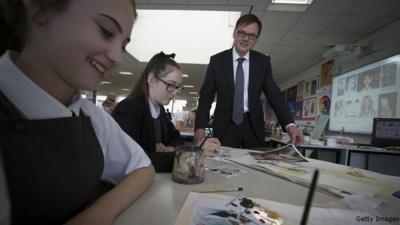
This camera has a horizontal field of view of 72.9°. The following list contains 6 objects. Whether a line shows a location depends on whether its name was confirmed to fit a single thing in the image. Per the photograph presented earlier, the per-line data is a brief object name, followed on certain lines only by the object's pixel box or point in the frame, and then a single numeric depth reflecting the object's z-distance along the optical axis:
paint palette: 0.50
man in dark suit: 1.68
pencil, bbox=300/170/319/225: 0.17
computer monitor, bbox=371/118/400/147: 3.27
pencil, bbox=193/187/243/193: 0.68
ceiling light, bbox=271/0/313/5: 3.53
